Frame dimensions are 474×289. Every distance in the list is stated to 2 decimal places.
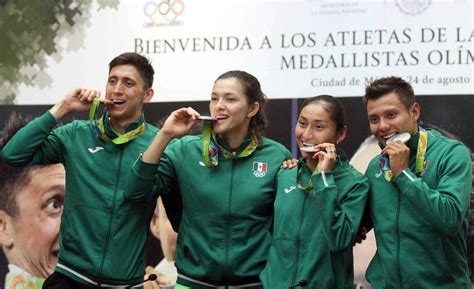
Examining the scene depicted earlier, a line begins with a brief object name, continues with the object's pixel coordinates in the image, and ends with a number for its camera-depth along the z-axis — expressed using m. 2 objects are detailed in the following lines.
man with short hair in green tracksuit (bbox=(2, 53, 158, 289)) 6.42
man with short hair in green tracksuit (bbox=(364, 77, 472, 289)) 5.61
